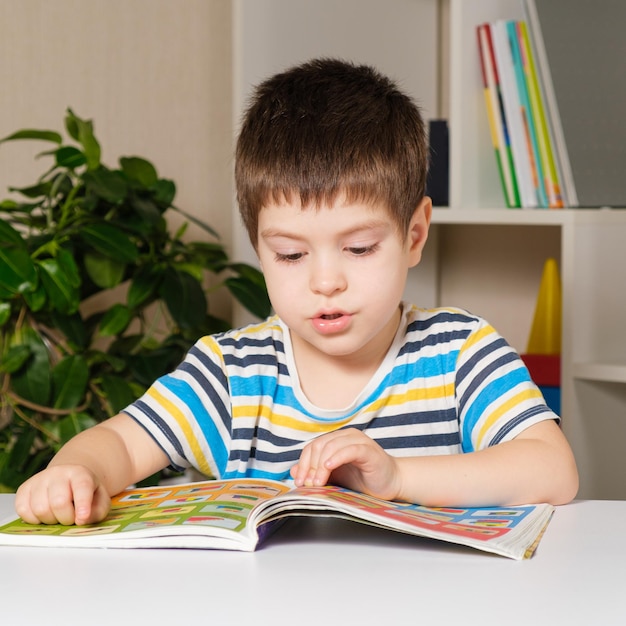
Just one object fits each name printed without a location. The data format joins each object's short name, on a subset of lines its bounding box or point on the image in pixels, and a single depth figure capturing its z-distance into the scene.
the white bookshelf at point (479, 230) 1.57
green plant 1.52
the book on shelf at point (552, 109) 1.60
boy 0.95
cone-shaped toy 1.73
